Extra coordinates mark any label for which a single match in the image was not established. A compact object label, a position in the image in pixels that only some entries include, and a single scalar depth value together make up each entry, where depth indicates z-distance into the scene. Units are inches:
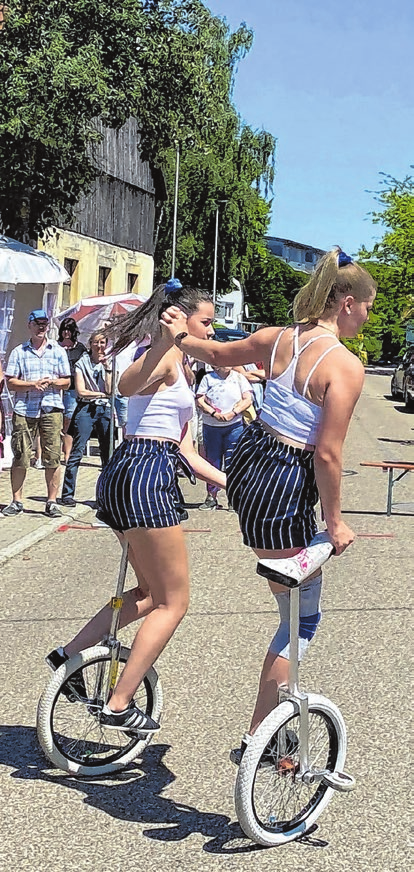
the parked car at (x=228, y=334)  1457.4
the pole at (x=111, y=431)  506.3
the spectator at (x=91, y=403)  513.7
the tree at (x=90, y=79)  523.8
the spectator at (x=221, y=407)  480.4
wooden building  1254.3
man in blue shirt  460.4
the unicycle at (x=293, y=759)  153.6
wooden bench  503.5
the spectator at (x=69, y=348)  582.2
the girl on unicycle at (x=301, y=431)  157.8
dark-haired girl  175.2
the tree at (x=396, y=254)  2027.6
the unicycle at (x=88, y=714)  178.2
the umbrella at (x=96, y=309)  679.1
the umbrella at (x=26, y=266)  514.3
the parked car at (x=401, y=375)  1542.8
